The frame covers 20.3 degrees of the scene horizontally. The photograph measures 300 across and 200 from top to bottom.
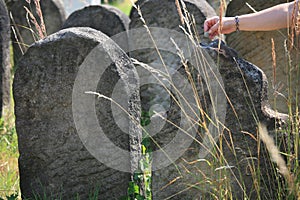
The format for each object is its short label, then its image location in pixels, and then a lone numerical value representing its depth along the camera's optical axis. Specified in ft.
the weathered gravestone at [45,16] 34.35
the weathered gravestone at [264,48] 17.53
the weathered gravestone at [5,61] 22.00
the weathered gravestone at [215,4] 32.34
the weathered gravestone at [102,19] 26.02
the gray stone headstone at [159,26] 21.83
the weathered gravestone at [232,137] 12.96
